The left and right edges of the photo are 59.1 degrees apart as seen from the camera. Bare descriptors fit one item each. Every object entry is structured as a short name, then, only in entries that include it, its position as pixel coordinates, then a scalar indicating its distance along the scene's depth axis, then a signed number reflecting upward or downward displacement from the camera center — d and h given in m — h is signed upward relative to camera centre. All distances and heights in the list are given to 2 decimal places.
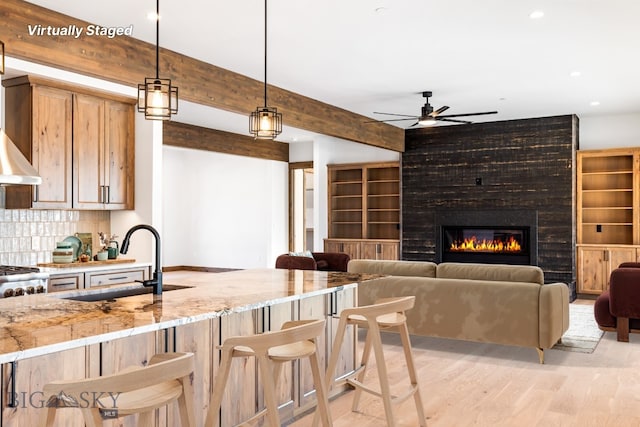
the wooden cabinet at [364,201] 10.47 +0.31
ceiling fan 6.96 +1.26
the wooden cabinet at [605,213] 8.29 +0.08
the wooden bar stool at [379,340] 2.89 -0.67
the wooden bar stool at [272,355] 2.23 -0.64
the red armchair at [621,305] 5.37 -0.85
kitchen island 2.02 -0.53
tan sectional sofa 4.81 -0.75
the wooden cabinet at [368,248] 10.13 -0.56
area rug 5.36 -1.21
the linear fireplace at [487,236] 8.97 -0.31
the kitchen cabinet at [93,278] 4.83 -0.57
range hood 3.70 +0.32
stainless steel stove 4.25 -0.51
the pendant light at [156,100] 2.96 +0.61
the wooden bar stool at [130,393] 1.60 -0.56
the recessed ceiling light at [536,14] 4.32 +1.58
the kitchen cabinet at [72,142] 4.92 +0.69
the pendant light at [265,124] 3.74 +0.62
